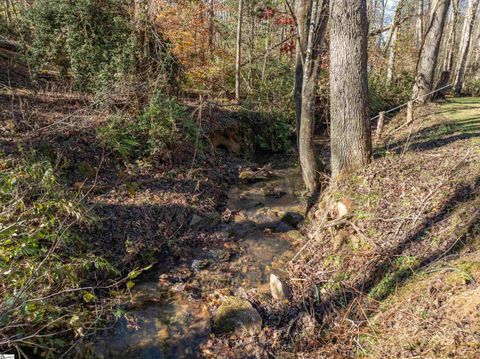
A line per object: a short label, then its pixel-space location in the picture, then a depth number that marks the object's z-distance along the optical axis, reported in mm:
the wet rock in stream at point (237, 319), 3750
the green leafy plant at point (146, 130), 6638
